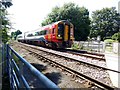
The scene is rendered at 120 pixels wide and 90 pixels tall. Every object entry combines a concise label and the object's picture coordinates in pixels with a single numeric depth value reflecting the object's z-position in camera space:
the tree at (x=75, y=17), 20.70
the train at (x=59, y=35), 8.80
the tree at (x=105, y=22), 33.67
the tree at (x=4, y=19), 6.21
